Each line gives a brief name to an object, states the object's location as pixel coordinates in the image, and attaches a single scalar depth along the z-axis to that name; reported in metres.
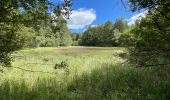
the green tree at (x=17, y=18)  2.20
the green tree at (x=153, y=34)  2.73
